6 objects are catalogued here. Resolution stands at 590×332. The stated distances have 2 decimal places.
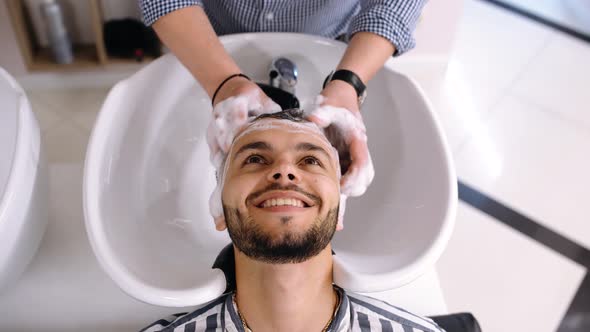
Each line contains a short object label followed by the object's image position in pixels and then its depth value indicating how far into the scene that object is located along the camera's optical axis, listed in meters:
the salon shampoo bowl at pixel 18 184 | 0.89
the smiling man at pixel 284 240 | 0.82
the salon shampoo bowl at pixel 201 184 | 0.90
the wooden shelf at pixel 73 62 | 2.06
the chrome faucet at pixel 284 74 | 1.16
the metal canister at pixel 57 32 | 1.87
